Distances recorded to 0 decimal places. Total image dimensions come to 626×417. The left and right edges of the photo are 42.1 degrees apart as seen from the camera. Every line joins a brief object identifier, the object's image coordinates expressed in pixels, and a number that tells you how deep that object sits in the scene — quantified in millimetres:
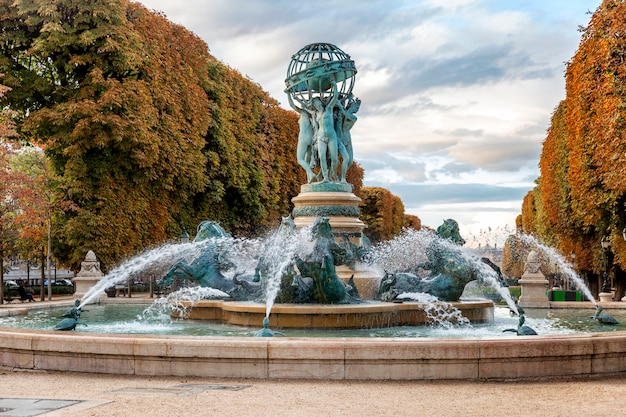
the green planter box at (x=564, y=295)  35312
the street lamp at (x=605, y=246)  33578
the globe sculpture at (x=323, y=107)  22484
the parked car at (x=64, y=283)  54650
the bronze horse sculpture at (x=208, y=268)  18859
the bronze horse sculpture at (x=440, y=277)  17844
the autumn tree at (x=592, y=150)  26422
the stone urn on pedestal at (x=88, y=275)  27828
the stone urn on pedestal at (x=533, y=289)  24516
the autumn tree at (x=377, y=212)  89375
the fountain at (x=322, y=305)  10742
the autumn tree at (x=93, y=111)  31453
